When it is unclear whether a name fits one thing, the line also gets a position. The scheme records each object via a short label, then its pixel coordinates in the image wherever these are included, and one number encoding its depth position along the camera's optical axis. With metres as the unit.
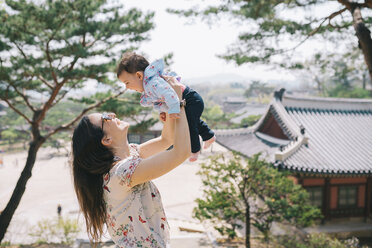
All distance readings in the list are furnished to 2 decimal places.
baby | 1.50
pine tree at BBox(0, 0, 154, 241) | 6.38
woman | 1.51
